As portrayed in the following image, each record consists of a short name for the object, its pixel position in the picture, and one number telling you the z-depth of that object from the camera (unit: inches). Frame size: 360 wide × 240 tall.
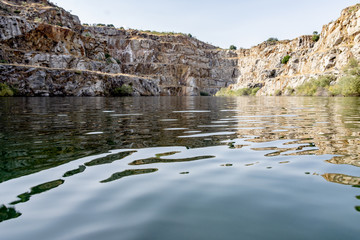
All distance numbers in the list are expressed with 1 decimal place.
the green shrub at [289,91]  3395.7
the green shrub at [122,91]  3036.4
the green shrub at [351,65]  2199.7
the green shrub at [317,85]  2608.3
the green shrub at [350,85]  1898.4
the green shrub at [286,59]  4613.7
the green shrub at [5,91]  1892.2
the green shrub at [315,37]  4298.2
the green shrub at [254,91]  4495.8
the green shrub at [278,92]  3720.5
